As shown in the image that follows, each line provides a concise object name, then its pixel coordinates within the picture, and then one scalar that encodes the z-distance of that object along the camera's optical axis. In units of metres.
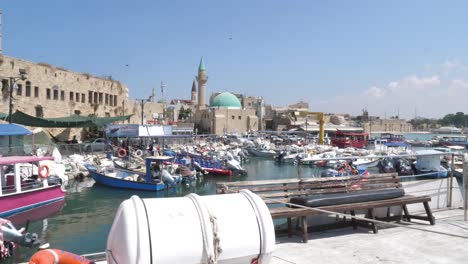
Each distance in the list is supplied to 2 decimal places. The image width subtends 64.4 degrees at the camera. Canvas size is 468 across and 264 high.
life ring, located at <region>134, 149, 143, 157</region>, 29.91
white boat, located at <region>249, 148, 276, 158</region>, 42.22
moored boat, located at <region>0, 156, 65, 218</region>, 10.97
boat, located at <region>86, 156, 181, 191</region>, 19.91
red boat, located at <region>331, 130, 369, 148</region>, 48.78
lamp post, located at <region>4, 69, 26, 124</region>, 16.31
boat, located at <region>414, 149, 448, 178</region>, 24.94
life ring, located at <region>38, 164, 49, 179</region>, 12.40
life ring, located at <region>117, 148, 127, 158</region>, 28.02
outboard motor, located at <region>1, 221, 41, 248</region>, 6.59
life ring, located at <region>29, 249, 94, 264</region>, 3.50
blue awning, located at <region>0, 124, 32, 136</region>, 18.86
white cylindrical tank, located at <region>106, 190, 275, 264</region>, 2.95
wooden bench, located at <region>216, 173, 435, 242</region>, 5.28
